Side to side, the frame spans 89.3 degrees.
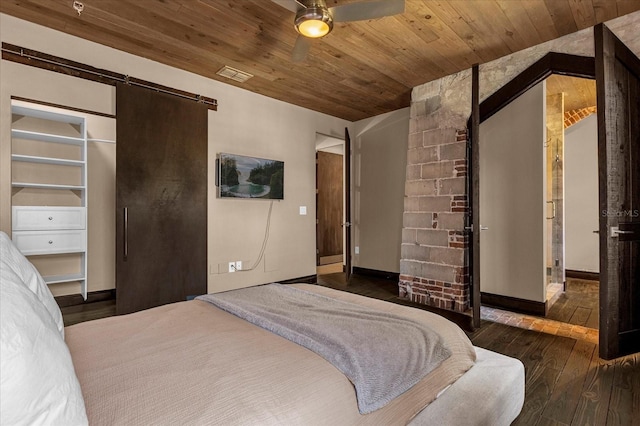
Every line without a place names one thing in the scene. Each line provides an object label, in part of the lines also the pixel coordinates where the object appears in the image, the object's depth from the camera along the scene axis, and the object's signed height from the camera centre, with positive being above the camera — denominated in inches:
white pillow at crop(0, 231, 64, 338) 41.9 -8.3
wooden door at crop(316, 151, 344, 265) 267.4 +5.5
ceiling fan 84.3 +53.6
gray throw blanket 42.8 -19.1
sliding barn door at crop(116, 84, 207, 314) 126.7 +6.5
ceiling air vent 143.0 +63.9
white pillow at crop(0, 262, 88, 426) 22.4 -12.0
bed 25.7 -18.9
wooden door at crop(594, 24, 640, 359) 92.3 +5.2
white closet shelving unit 107.3 +9.7
